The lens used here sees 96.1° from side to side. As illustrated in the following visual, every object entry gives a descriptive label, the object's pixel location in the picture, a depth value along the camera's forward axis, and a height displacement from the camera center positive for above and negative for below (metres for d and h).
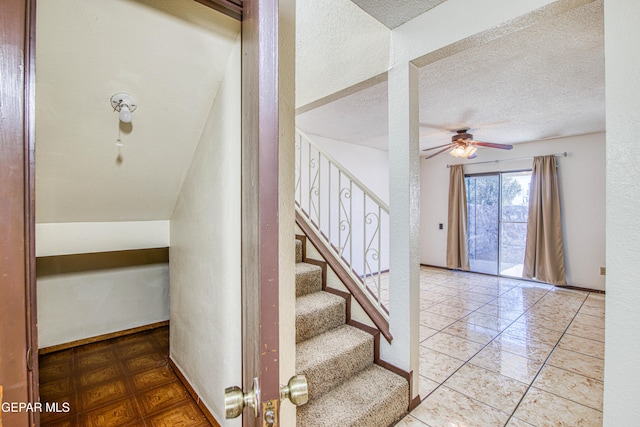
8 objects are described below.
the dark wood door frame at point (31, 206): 0.58 +0.02
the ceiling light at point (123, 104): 1.31 +0.52
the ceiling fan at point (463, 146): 3.50 +0.85
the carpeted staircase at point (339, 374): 1.52 -0.98
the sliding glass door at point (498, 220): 4.89 -0.11
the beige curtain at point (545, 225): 4.39 -0.18
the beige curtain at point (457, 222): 5.38 -0.15
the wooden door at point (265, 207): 0.58 +0.02
